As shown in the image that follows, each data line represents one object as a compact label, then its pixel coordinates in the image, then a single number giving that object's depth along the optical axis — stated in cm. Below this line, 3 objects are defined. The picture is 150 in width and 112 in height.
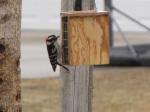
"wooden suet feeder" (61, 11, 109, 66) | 912
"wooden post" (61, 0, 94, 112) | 979
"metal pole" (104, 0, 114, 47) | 2293
